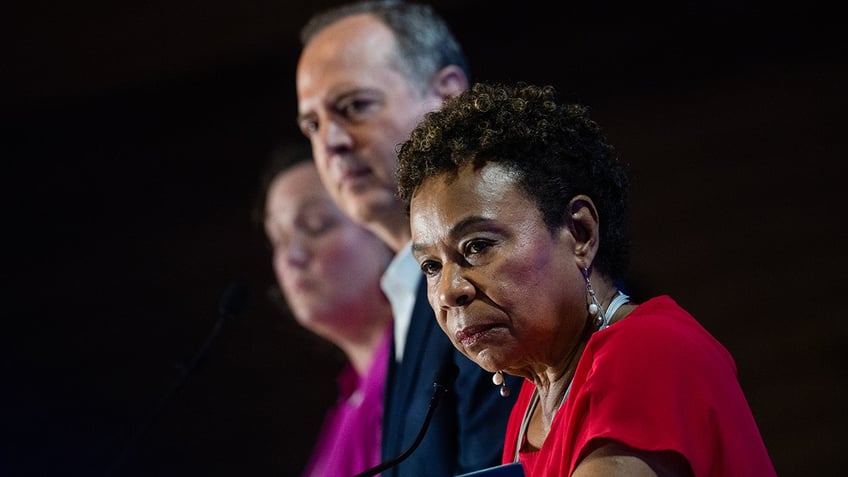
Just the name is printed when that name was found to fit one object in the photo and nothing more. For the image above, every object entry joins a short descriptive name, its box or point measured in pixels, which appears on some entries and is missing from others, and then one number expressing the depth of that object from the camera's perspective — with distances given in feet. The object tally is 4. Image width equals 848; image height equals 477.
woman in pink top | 23.36
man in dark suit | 16.89
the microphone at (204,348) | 16.71
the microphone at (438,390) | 12.18
